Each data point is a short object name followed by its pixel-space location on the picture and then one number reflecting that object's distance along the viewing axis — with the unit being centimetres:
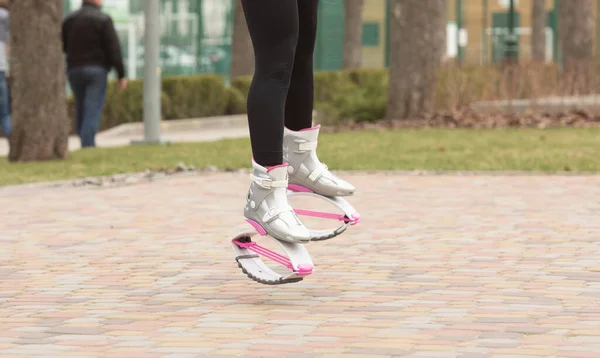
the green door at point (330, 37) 3344
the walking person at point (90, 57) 1545
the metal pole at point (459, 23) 3622
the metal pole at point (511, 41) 2433
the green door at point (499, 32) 3628
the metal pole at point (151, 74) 1648
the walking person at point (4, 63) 1581
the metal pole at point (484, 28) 3634
